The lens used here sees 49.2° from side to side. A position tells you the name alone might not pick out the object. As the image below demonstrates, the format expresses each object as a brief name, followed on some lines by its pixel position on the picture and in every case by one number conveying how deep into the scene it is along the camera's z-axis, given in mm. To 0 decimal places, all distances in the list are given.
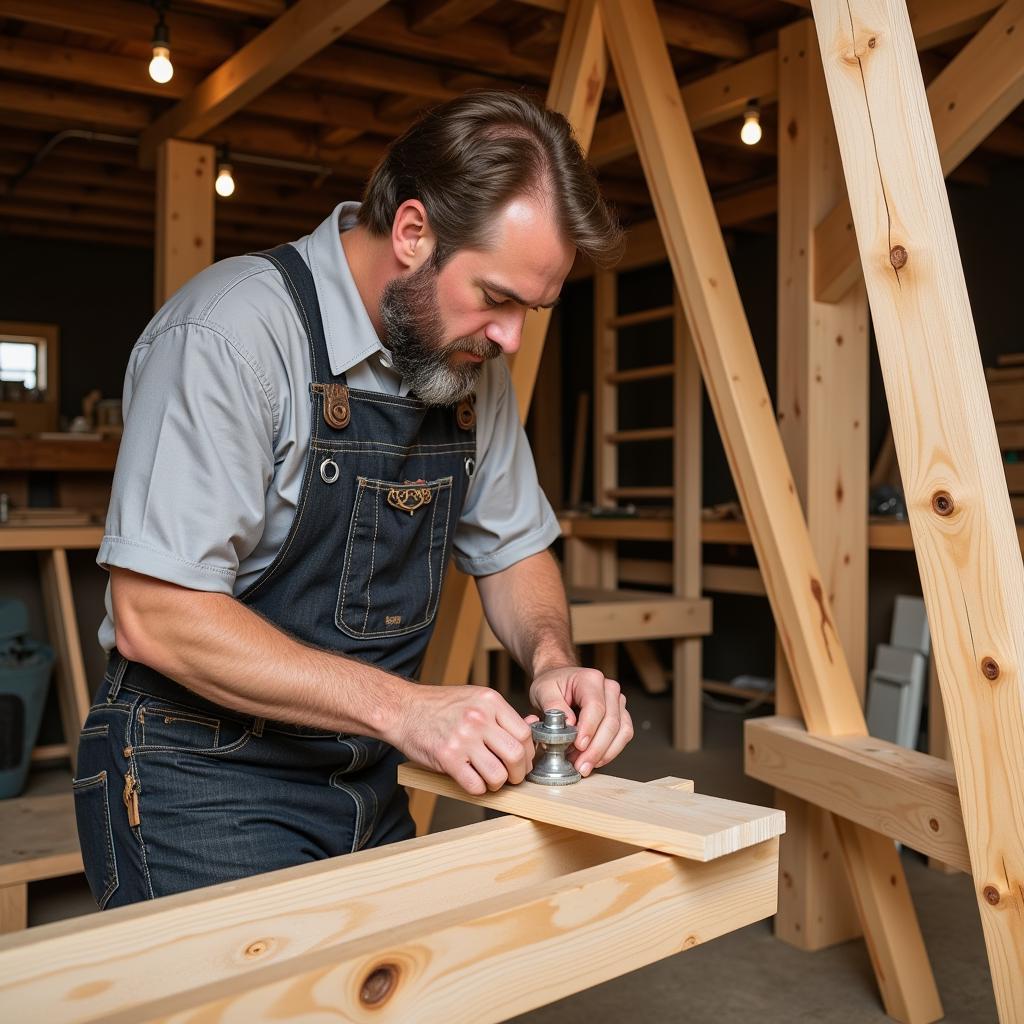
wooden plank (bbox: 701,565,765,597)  5270
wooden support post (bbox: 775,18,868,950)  3059
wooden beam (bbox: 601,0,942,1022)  2646
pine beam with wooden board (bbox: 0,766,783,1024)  929
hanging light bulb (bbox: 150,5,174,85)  3424
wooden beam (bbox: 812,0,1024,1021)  1595
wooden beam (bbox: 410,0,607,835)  2805
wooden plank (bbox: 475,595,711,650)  4716
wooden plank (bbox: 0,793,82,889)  2979
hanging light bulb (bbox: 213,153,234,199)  4703
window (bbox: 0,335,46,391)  8781
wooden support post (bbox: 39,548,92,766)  3838
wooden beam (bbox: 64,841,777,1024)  899
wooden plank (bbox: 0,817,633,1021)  950
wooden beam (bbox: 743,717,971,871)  2119
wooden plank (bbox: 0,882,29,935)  2961
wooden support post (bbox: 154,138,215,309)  4531
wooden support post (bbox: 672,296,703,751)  5195
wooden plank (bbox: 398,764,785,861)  1196
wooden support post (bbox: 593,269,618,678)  5965
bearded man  1446
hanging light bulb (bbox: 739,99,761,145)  3781
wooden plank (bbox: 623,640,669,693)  6461
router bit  1429
